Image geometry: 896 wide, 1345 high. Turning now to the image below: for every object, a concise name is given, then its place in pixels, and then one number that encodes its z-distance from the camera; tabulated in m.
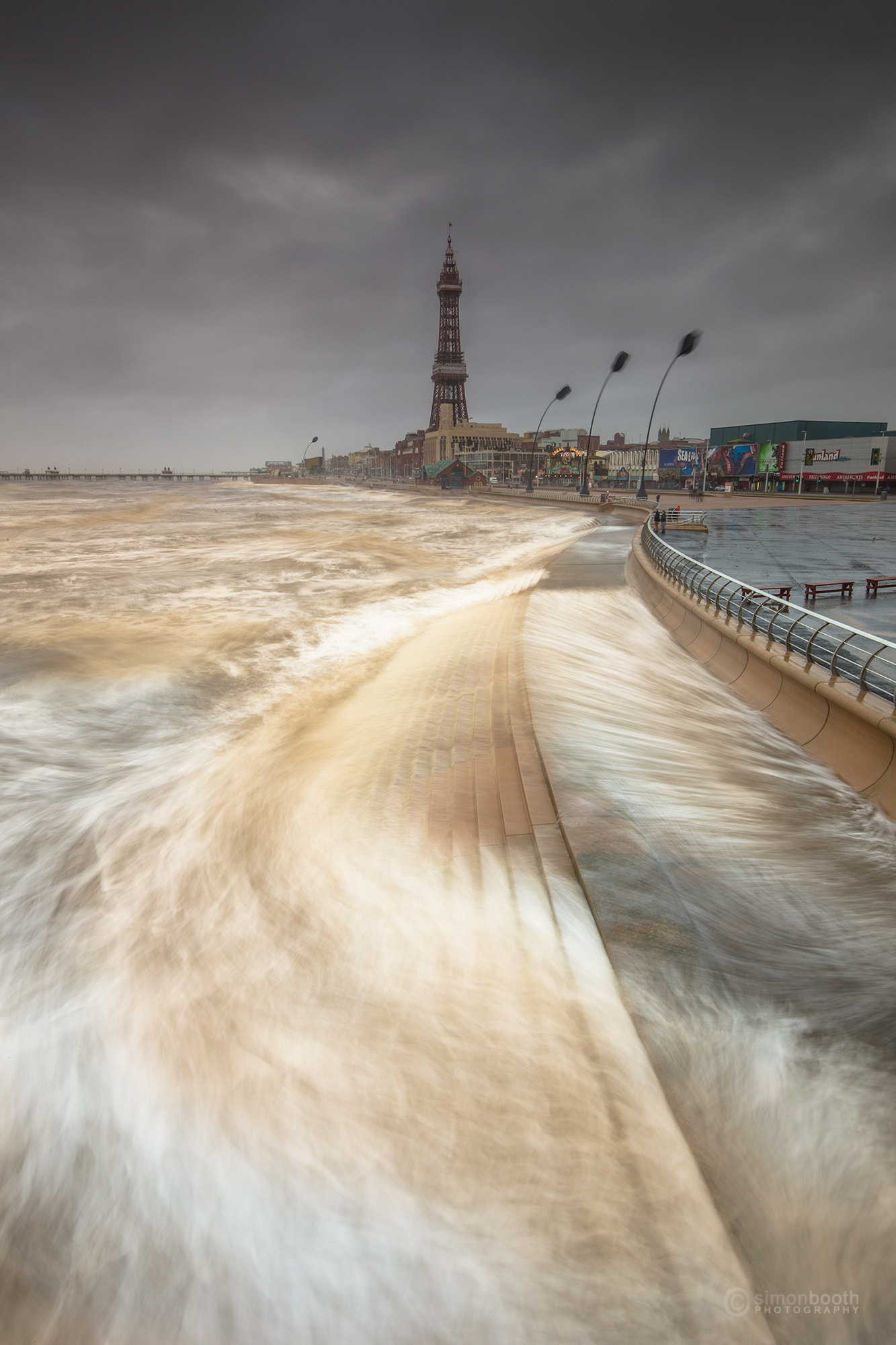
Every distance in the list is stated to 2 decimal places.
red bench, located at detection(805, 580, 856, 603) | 18.48
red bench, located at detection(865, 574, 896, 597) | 19.30
